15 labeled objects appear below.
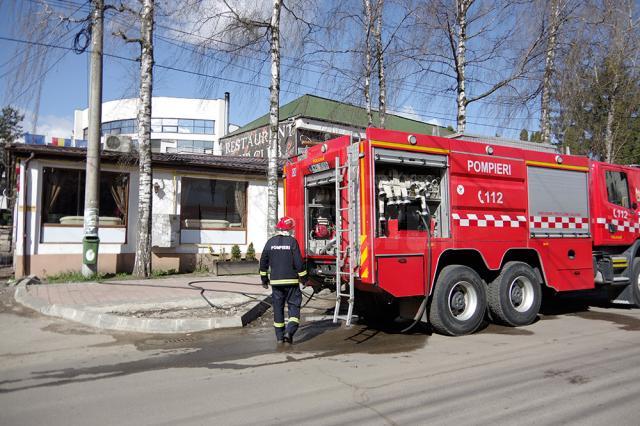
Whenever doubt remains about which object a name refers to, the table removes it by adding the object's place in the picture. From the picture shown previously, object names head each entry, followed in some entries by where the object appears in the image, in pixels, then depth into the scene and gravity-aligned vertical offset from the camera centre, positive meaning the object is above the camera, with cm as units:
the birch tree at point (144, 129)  1290 +284
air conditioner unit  1473 +277
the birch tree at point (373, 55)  1522 +580
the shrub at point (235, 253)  1542 -55
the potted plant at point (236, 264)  1452 -85
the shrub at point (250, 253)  1570 -57
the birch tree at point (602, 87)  1457 +510
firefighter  704 -63
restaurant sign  2402 +506
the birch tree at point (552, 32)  1390 +592
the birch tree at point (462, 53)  1378 +531
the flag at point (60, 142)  1645 +321
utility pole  1278 +215
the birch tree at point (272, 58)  1230 +449
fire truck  690 +18
